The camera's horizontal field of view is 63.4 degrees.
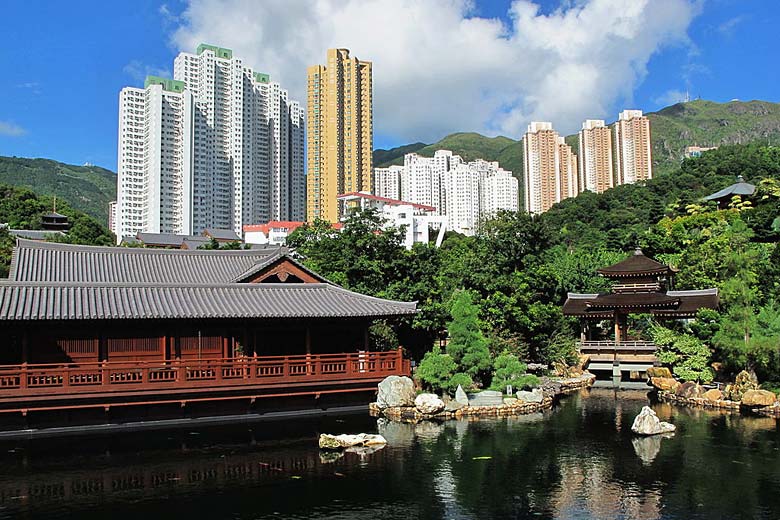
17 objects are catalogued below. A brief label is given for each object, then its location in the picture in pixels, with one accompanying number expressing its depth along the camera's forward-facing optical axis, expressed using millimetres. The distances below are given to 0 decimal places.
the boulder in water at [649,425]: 18955
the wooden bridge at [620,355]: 30812
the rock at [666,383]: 26453
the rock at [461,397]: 21641
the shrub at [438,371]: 21875
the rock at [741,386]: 22969
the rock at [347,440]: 16859
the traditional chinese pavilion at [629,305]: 31045
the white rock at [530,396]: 23141
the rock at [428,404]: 20703
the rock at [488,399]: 22214
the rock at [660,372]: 28108
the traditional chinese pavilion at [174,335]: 17750
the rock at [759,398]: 21688
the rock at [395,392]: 20891
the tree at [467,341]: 22438
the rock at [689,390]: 24344
